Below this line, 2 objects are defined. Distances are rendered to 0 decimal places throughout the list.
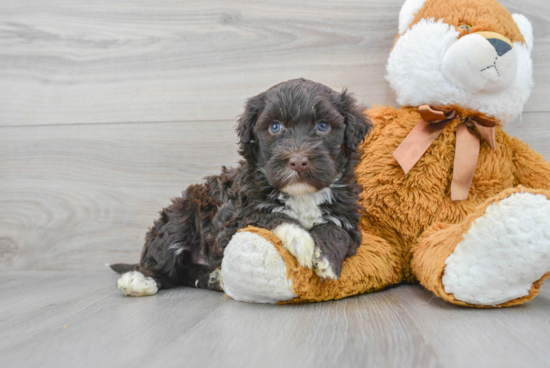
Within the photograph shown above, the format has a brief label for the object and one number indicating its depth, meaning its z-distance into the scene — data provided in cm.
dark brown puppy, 58
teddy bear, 64
